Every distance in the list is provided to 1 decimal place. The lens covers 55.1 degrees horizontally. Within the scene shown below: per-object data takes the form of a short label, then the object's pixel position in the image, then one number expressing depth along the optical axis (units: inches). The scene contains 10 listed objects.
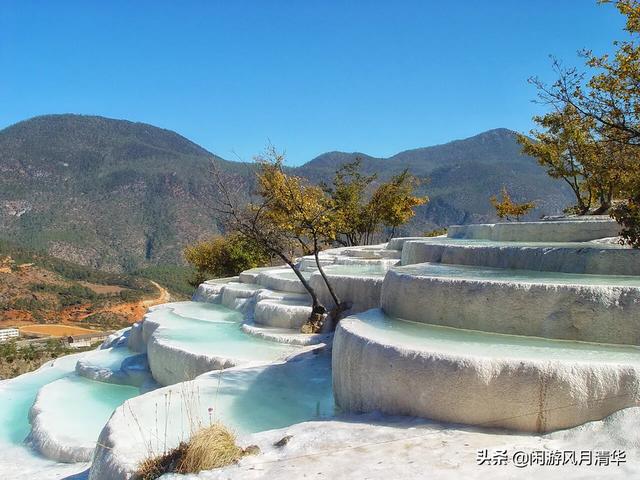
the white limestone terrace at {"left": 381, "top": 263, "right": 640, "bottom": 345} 244.8
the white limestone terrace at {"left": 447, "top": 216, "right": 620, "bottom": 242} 470.6
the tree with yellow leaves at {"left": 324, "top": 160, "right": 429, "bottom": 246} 1159.6
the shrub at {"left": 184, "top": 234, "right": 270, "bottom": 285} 1089.4
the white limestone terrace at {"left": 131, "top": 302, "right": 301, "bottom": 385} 394.3
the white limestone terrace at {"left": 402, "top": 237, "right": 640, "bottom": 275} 326.0
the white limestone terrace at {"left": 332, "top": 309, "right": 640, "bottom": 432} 199.2
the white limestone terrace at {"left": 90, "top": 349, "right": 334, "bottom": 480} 221.0
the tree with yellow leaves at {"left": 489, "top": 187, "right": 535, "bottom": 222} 1173.7
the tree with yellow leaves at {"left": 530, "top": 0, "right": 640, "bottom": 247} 344.5
